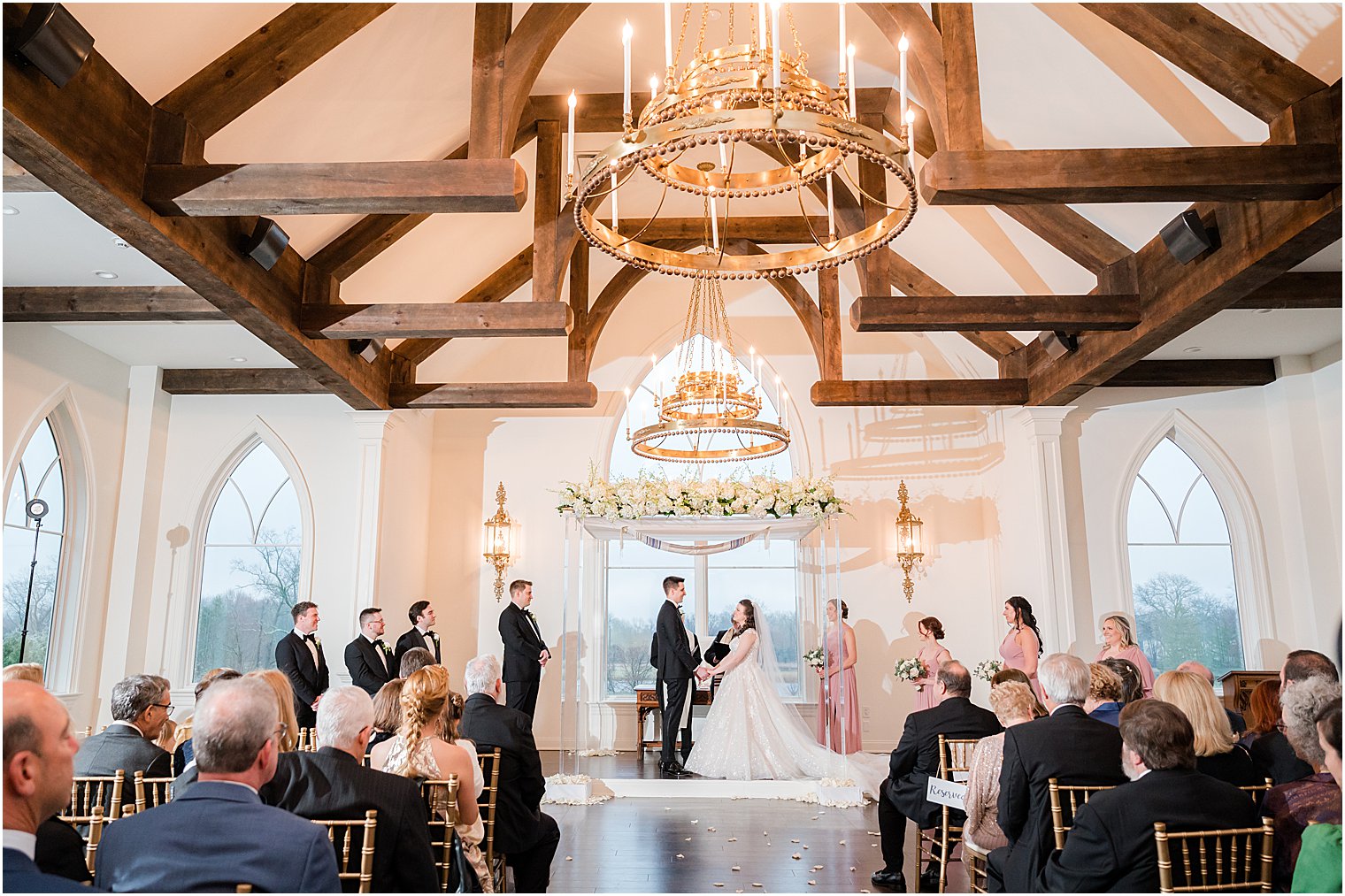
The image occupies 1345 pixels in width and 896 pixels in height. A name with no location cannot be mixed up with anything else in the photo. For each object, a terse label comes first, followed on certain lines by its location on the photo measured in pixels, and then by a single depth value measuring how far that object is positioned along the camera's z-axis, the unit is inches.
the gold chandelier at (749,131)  116.6
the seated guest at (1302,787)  101.9
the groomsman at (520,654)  322.3
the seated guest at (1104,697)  147.9
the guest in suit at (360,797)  103.4
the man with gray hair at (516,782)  157.6
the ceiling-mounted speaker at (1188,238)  214.1
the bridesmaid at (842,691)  292.0
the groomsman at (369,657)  285.9
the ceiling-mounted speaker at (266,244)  222.5
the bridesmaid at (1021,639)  277.4
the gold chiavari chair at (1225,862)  99.3
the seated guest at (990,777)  153.1
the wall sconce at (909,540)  380.8
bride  298.5
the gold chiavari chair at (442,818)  120.1
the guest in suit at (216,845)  76.0
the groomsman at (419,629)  312.2
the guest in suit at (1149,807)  103.7
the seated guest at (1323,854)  85.0
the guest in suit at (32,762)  65.1
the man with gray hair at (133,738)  133.4
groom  314.2
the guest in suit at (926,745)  177.8
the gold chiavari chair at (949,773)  164.9
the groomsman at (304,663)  265.7
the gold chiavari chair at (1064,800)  122.4
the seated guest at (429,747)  126.3
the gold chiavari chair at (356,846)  99.0
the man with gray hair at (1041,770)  129.0
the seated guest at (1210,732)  128.6
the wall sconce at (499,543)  389.7
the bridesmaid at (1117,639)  232.2
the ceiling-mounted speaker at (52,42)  135.3
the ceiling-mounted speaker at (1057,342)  297.9
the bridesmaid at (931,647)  295.6
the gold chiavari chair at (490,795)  146.0
